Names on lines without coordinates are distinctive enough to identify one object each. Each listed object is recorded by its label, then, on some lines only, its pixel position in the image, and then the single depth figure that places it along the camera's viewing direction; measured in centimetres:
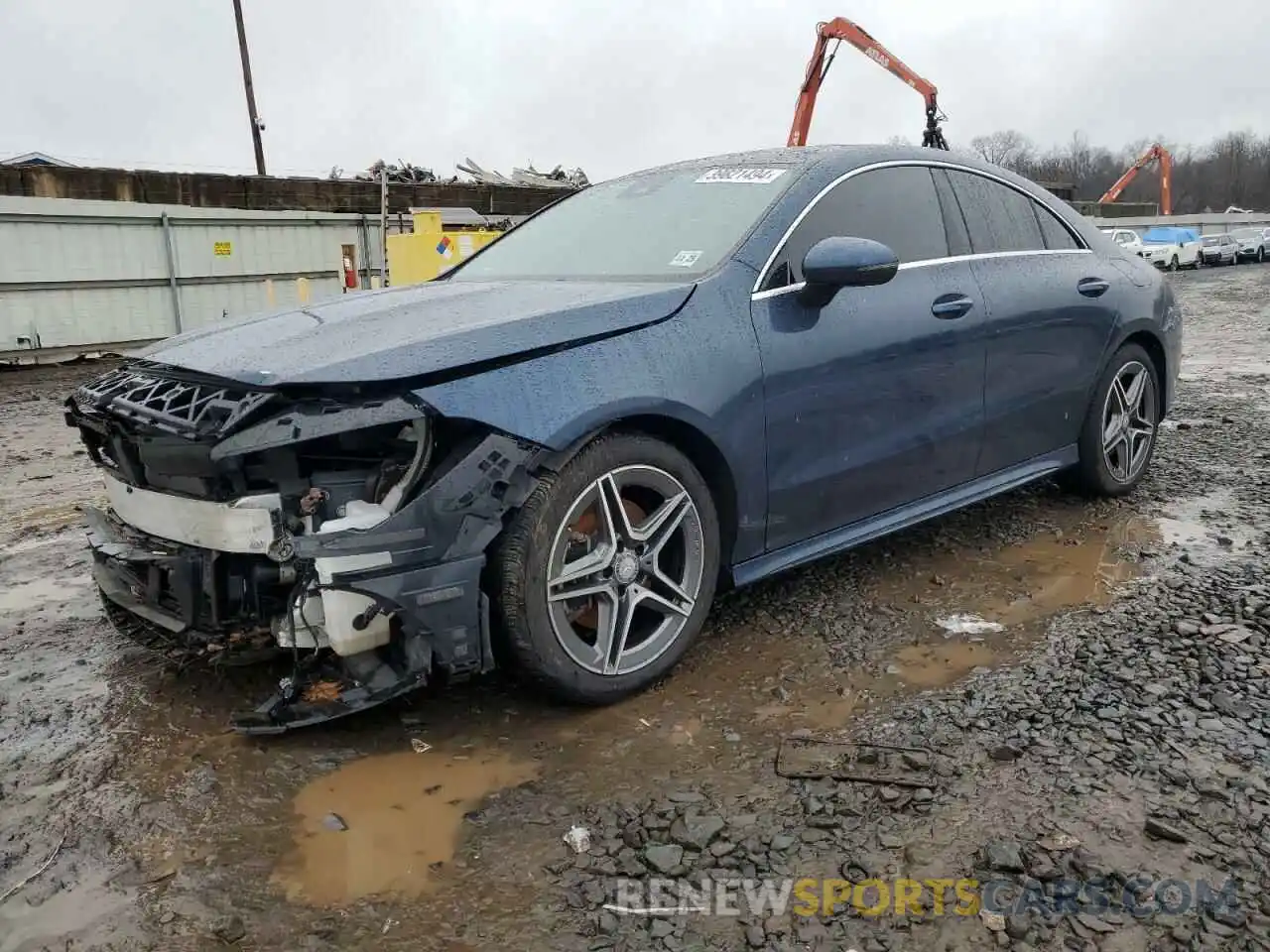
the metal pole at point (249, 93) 2503
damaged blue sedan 239
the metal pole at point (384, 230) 1670
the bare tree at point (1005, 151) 7994
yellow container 1335
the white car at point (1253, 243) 3700
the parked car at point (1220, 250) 3538
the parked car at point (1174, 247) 3347
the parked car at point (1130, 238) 2953
